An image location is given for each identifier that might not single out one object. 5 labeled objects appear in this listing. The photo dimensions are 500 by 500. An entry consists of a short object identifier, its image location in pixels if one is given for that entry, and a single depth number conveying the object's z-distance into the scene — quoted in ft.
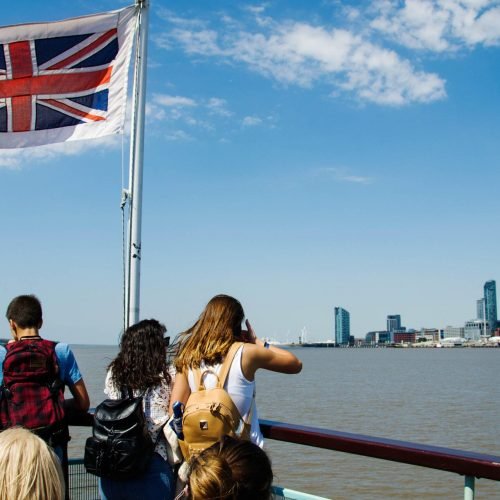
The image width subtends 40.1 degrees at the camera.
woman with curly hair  11.71
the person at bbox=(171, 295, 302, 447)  11.35
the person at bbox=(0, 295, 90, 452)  12.23
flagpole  19.03
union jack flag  23.43
